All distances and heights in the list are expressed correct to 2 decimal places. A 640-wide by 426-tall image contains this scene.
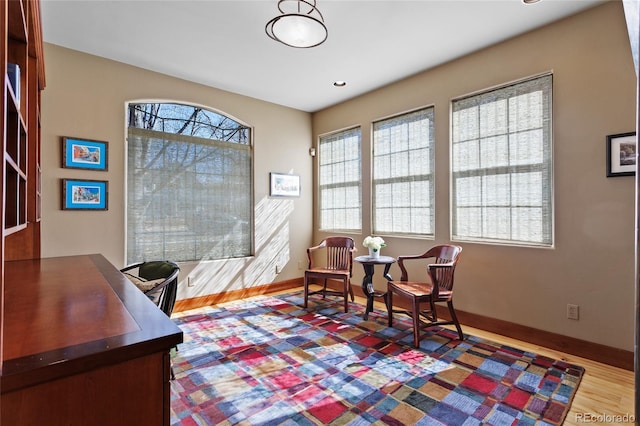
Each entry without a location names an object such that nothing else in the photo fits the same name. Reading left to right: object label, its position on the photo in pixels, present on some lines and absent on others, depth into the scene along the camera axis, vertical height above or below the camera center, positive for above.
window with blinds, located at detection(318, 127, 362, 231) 4.74 +0.49
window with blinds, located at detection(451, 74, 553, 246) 2.96 +0.47
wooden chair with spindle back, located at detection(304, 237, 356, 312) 3.92 -0.71
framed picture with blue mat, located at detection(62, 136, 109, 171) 3.22 +0.61
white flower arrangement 3.71 -0.35
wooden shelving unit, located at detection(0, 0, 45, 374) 0.76 +0.40
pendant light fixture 2.33 +1.38
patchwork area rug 1.93 -1.20
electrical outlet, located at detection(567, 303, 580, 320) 2.72 -0.84
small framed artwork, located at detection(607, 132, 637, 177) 2.45 +0.45
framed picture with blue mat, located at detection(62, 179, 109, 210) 3.23 +0.19
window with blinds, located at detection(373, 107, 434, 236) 3.87 +0.49
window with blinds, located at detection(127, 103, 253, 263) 3.76 +0.36
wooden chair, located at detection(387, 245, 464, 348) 2.89 -0.74
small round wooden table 3.57 -0.70
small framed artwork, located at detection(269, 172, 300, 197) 4.89 +0.43
